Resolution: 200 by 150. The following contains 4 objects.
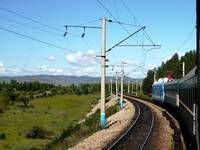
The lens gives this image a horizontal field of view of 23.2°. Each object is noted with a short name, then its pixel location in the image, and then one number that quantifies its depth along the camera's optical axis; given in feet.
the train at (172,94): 47.78
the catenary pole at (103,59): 116.16
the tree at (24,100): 451.61
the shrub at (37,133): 191.46
